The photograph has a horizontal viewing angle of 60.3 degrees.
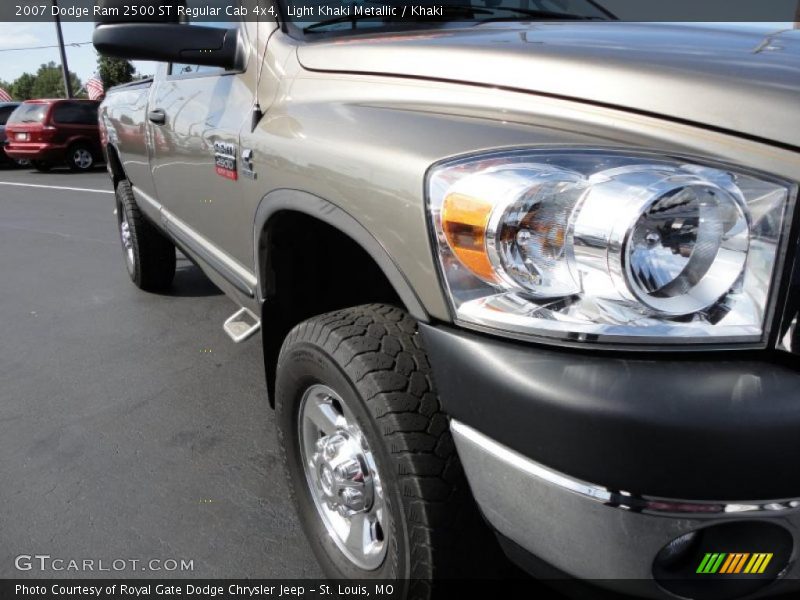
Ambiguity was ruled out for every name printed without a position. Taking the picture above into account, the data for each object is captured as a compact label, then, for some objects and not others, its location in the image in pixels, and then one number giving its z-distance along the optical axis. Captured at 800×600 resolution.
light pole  23.97
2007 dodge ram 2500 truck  1.10
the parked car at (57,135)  14.34
